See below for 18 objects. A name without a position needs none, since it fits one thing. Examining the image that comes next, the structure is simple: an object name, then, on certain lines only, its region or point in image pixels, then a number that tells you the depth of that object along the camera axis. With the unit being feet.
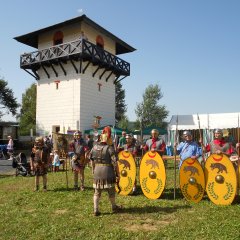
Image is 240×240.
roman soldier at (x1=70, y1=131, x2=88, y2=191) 28.86
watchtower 75.10
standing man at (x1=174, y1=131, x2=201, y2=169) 24.99
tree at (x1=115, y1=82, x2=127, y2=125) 154.51
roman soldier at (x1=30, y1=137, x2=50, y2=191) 29.40
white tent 65.97
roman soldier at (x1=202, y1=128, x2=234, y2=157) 23.43
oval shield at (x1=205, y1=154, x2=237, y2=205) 21.49
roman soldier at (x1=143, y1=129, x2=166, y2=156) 25.86
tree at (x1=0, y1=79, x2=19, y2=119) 112.57
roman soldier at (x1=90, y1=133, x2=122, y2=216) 20.07
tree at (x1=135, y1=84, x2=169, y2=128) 153.28
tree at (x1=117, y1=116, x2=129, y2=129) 138.00
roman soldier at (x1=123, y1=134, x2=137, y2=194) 28.11
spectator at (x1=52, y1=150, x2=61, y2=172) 44.62
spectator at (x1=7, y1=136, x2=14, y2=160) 65.86
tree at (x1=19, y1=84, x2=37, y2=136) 145.48
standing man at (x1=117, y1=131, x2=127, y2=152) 46.62
